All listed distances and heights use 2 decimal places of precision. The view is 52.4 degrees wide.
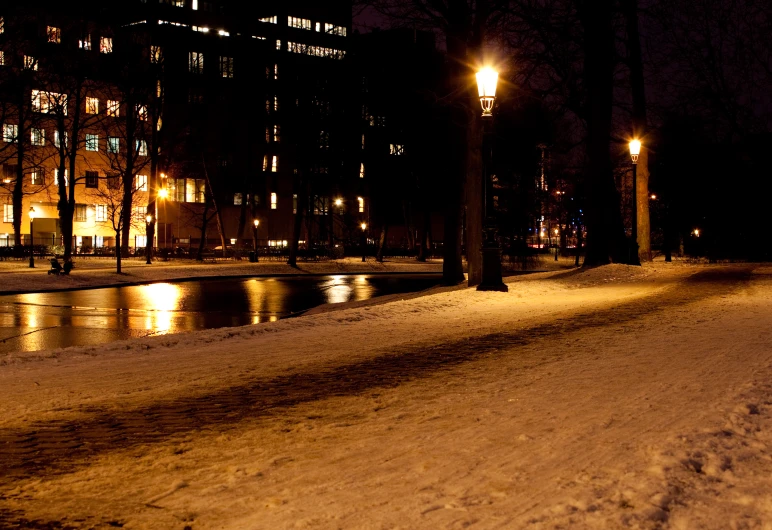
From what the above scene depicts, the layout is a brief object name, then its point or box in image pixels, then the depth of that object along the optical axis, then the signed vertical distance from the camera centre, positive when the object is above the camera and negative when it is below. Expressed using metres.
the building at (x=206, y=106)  44.47 +10.12
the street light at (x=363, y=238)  59.19 +0.79
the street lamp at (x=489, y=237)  19.02 +0.21
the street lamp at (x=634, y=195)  31.02 +1.98
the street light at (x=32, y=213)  72.94 +3.65
